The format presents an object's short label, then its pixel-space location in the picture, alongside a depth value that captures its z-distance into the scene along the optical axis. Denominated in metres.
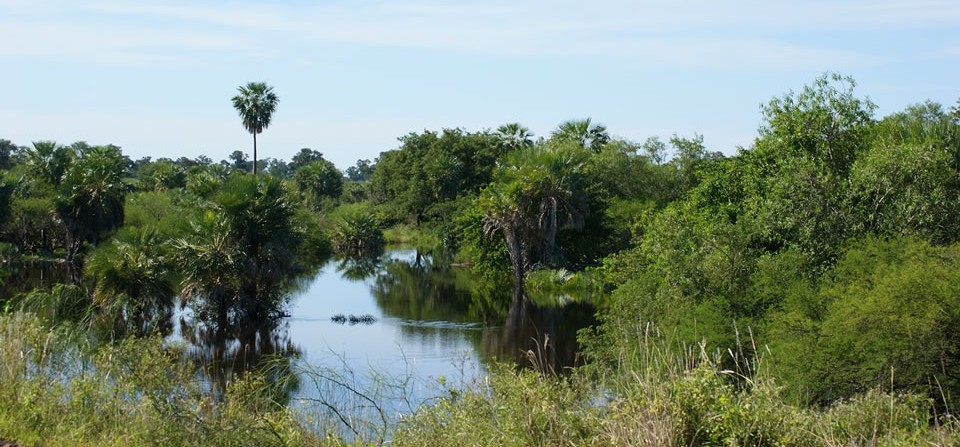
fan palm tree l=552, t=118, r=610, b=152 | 73.25
